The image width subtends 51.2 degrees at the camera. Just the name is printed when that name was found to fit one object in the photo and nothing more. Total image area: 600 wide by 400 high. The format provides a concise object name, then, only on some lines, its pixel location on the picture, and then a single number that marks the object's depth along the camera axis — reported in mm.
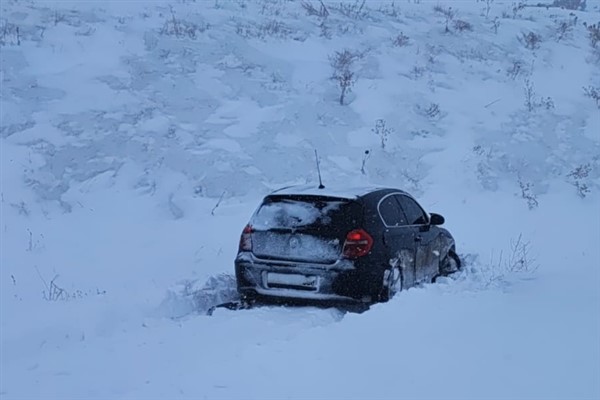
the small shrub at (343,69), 16312
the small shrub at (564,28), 22109
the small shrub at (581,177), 14102
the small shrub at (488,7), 24175
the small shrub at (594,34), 21547
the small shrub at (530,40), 20922
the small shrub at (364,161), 13790
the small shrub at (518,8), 24441
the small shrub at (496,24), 22031
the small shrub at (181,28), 17781
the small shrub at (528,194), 13541
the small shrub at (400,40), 19641
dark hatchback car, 6910
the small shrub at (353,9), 21625
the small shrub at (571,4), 31977
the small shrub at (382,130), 15023
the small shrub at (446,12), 22244
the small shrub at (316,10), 21062
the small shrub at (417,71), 17962
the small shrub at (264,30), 18484
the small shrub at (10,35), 15453
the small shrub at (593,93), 17906
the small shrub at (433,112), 16422
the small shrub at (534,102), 17281
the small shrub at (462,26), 21445
